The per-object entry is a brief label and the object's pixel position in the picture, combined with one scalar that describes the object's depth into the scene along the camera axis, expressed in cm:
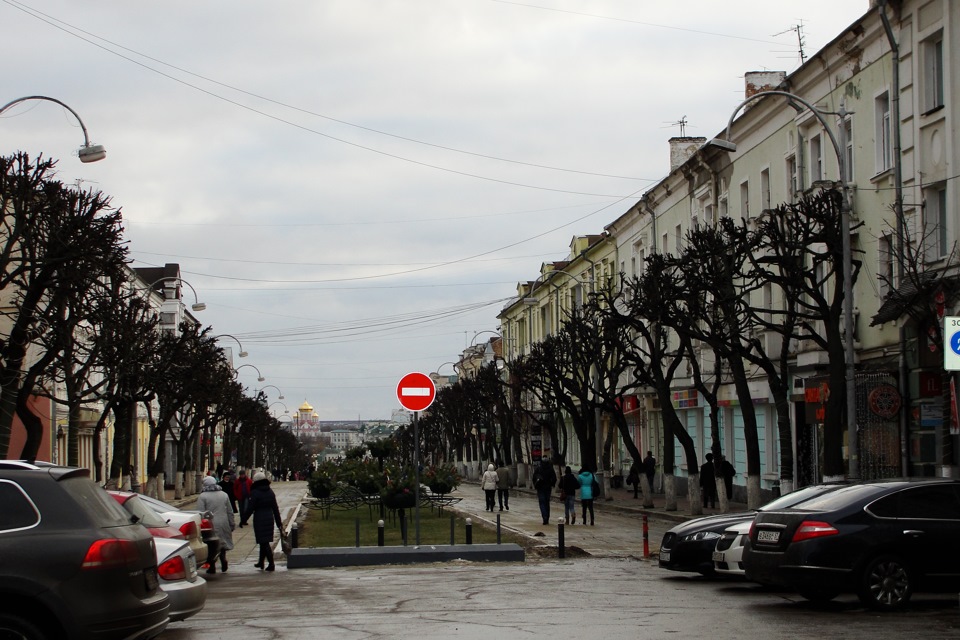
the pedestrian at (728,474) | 3896
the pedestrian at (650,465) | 4848
